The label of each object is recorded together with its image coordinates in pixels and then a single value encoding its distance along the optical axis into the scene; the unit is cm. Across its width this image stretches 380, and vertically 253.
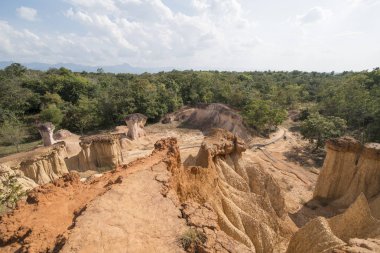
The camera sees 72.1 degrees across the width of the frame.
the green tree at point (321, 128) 2767
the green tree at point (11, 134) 3161
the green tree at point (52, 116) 3831
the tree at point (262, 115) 3375
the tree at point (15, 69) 5633
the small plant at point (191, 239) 616
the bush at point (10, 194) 1134
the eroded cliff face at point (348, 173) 1563
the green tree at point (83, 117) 3830
